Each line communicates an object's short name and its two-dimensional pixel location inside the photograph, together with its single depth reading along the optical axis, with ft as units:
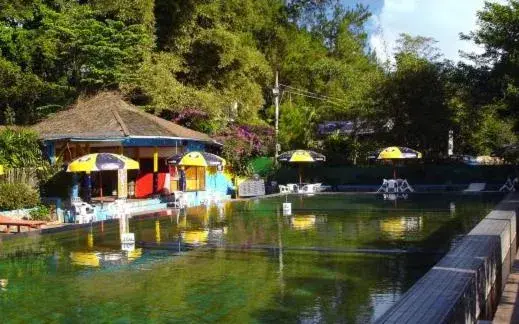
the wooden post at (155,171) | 79.61
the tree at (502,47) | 80.79
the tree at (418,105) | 99.81
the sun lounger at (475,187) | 93.63
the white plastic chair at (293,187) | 103.24
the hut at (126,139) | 73.67
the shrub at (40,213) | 61.57
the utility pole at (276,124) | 109.70
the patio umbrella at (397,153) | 90.27
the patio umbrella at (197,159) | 75.20
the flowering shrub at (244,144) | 99.14
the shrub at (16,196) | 60.18
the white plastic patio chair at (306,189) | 102.27
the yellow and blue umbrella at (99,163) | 61.26
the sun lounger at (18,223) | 53.62
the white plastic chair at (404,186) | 96.03
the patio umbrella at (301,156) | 95.76
